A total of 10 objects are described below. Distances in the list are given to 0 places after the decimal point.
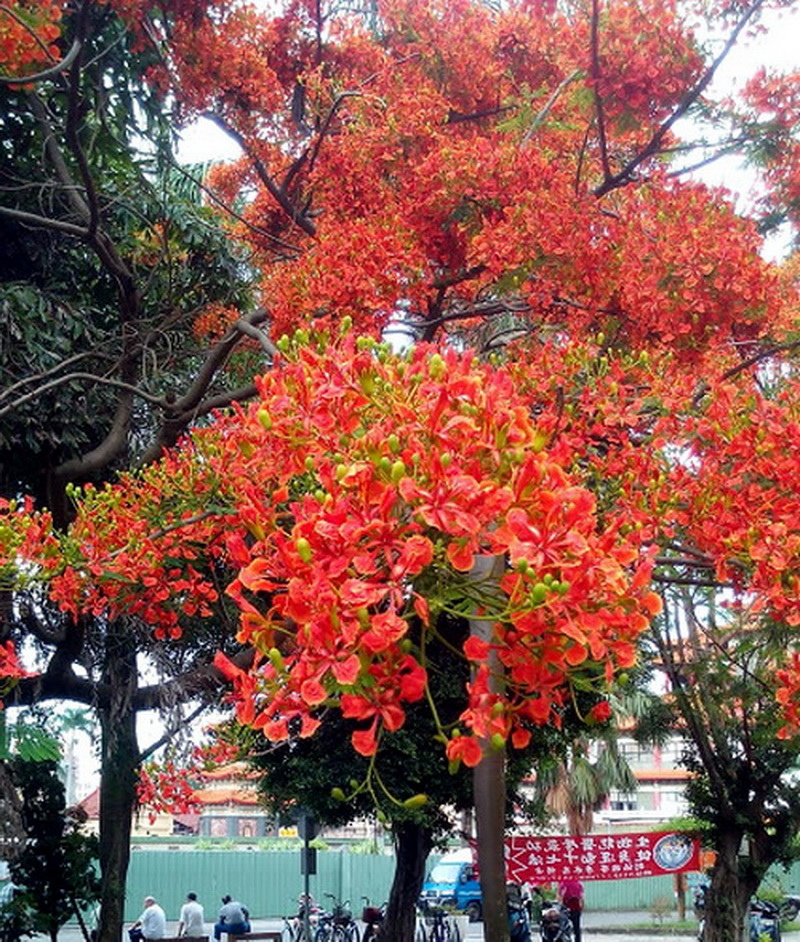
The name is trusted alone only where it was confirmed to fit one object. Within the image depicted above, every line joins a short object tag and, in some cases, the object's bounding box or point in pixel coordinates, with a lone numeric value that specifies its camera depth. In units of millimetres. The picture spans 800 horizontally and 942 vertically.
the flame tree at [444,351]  2557
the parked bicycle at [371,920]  16359
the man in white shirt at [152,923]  13227
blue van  25547
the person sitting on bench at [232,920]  15391
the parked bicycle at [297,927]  16328
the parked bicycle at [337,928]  17047
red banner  14914
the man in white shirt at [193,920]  14008
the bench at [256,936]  14753
